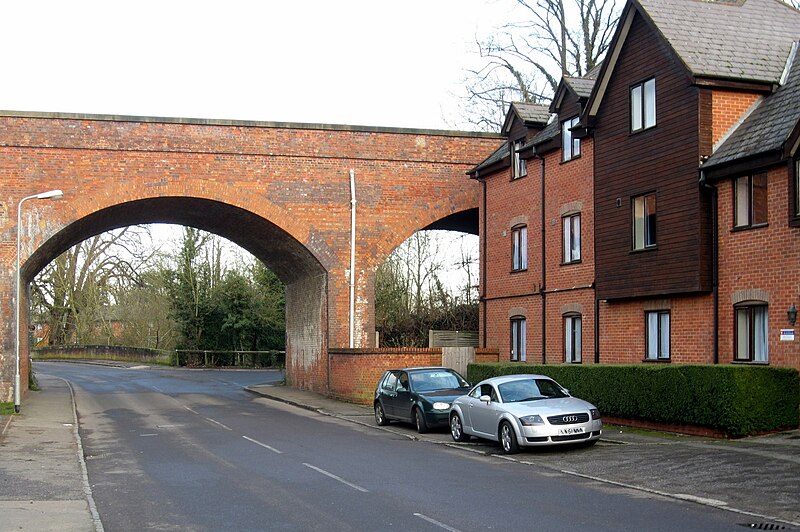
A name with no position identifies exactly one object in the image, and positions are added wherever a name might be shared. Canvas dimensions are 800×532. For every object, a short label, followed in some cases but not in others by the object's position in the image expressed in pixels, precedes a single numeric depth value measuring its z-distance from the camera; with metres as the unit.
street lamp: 26.62
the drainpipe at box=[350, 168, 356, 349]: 32.84
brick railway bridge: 30.30
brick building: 19.22
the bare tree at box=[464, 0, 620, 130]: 41.44
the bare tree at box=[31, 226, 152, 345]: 65.38
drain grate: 10.09
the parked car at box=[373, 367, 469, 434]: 21.62
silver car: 17.06
